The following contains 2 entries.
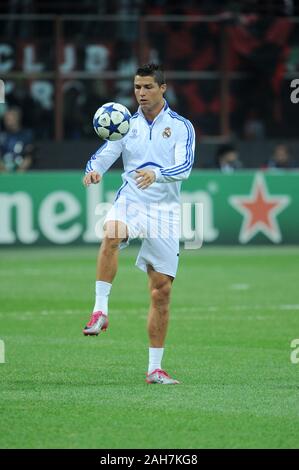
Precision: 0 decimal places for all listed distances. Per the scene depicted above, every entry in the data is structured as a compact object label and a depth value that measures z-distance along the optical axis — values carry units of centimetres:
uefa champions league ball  1911
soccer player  1911
